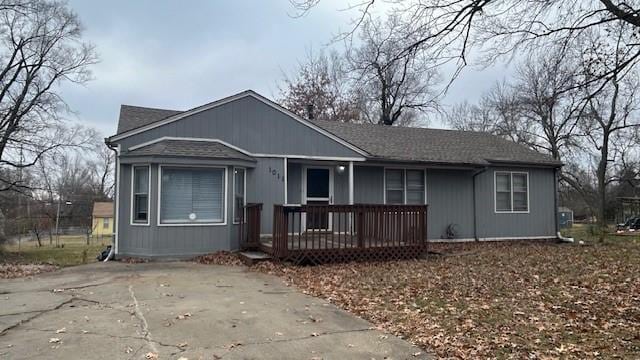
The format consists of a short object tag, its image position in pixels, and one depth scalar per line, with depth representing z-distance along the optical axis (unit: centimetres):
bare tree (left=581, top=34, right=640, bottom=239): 2873
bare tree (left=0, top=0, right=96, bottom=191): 2144
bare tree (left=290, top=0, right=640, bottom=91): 669
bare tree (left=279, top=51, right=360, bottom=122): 3262
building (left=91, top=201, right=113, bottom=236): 5000
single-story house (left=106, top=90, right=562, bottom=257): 1180
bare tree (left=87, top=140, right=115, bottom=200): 5270
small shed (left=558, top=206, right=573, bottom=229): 3285
